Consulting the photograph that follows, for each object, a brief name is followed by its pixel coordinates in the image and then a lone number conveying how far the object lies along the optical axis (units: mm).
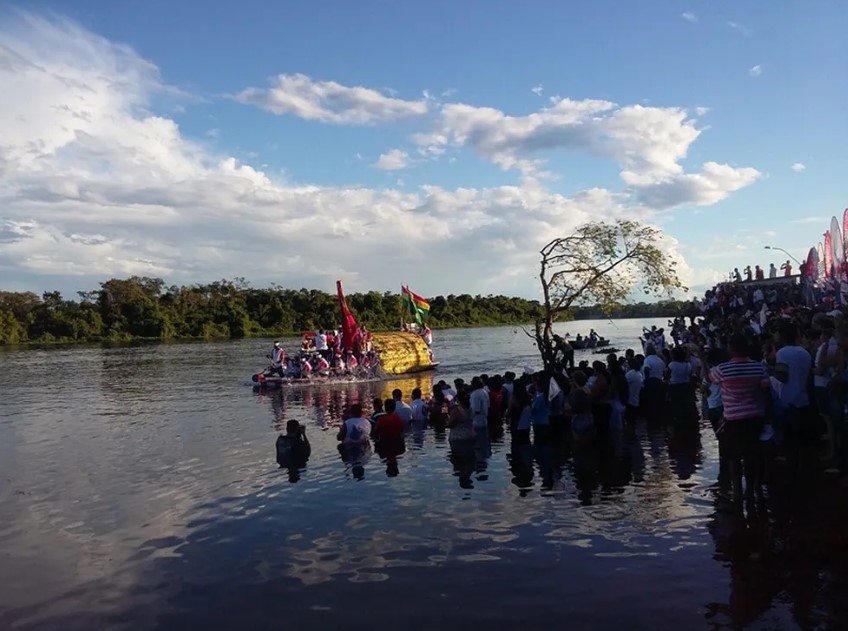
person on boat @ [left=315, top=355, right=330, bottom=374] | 33719
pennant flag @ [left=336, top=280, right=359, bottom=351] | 35781
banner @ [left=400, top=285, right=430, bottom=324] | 43188
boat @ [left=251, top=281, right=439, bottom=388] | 33047
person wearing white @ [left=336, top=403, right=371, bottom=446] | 14375
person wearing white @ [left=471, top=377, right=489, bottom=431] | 14656
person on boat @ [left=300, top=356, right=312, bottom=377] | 32969
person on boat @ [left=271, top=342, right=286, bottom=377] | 33438
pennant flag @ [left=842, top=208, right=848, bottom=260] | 21616
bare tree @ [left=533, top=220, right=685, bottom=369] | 23781
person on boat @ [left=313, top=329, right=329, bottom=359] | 36106
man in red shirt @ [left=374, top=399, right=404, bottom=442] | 14484
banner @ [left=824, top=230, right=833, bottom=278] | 25109
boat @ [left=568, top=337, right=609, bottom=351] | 53562
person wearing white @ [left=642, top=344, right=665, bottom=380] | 16438
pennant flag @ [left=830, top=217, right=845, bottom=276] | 22188
